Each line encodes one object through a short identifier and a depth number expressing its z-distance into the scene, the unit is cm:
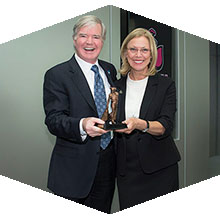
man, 302
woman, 308
